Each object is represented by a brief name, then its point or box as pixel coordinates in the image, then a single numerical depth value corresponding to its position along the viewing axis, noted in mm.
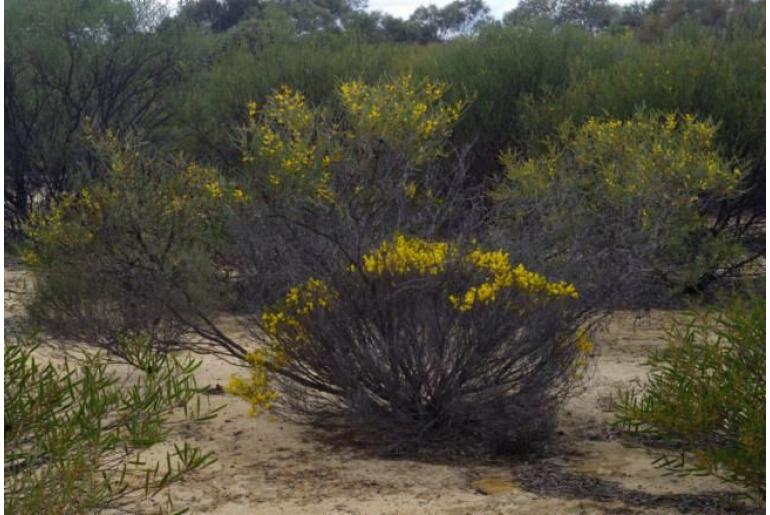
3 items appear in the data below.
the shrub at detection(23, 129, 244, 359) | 7324
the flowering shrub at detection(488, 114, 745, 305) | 7328
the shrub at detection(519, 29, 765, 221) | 11984
